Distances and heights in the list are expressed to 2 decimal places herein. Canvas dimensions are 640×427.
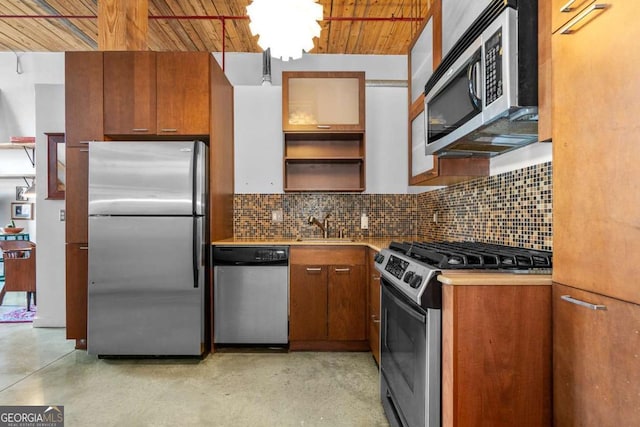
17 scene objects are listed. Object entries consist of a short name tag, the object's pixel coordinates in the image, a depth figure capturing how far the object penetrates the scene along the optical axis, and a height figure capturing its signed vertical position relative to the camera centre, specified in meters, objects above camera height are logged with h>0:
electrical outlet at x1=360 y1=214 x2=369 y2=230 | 3.60 -0.09
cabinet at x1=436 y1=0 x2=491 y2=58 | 1.71 +1.02
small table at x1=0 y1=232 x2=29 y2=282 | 5.73 -0.37
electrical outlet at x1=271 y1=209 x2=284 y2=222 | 3.62 -0.03
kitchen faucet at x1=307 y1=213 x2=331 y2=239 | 3.49 -0.11
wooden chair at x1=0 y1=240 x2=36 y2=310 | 3.94 -0.66
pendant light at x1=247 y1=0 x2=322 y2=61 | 2.06 +1.13
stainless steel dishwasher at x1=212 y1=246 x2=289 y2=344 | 2.94 -0.68
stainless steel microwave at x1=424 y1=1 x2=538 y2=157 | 1.29 +0.52
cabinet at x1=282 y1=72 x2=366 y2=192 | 3.27 +0.97
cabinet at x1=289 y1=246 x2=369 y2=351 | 2.96 -0.70
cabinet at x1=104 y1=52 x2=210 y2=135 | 2.89 +0.98
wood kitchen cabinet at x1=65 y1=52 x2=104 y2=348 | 2.92 +0.47
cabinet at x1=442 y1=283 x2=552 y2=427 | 1.25 -0.50
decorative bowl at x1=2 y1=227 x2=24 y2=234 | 5.58 -0.26
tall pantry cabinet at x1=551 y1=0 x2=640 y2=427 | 0.91 +0.00
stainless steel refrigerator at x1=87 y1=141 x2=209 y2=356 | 2.72 -0.27
